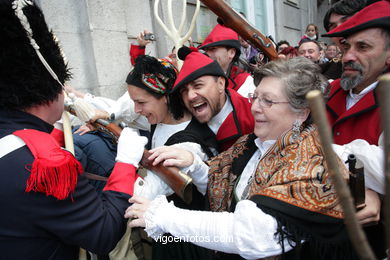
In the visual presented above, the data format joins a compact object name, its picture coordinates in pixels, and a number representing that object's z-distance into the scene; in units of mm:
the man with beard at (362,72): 1548
